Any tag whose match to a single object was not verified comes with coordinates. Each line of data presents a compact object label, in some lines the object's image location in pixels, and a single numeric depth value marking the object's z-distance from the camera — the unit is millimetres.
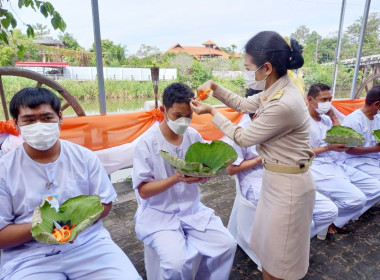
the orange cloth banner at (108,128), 3098
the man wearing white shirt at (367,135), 3404
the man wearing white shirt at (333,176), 2967
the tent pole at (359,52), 5688
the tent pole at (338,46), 5812
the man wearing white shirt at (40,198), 1542
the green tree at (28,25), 2049
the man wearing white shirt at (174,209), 1924
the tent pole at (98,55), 3345
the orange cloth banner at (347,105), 5212
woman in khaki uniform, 1703
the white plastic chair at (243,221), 2509
